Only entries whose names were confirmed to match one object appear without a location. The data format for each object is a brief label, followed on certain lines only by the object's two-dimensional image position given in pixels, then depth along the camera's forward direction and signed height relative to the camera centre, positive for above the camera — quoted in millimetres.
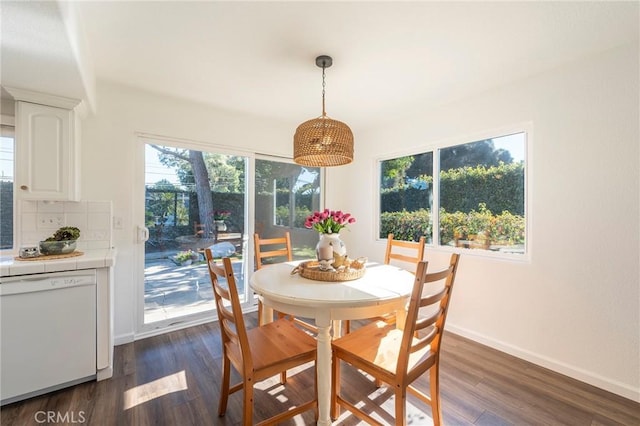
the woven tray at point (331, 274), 1761 -404
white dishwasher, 1684 -784
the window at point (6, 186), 2145 +210
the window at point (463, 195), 2430 +190
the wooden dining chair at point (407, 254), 2309 -394
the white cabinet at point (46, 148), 1972 +486
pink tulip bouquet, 1994 -59
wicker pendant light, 1895 +527
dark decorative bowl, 1988 -255
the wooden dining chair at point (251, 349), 1316 -766
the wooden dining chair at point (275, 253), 2270 -370
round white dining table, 1424 -471
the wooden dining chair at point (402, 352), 1264 -760
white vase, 1960 -247
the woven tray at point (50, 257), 1906 -316
